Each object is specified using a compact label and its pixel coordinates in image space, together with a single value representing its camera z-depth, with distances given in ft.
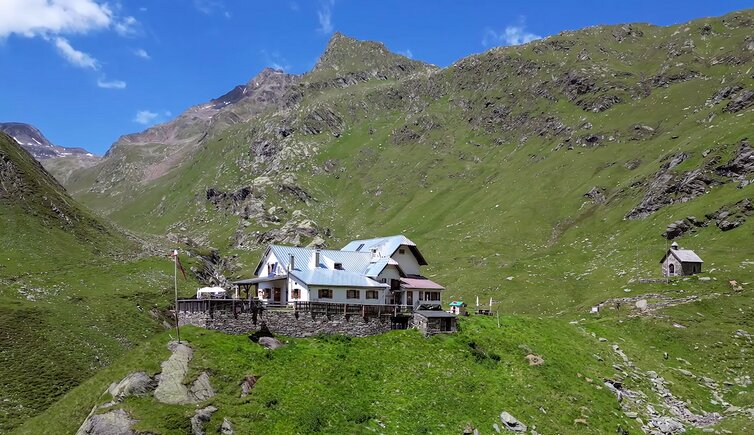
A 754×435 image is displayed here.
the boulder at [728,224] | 394.11
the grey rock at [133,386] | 133.80
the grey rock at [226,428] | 124.77
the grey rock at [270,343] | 163.53
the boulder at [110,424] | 123.85
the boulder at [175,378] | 134.10
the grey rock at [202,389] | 136.05
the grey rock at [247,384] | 139.45
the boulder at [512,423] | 145.18
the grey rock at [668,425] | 157.48
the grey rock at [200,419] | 125.59
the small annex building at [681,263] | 312.71
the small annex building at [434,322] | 185.57
